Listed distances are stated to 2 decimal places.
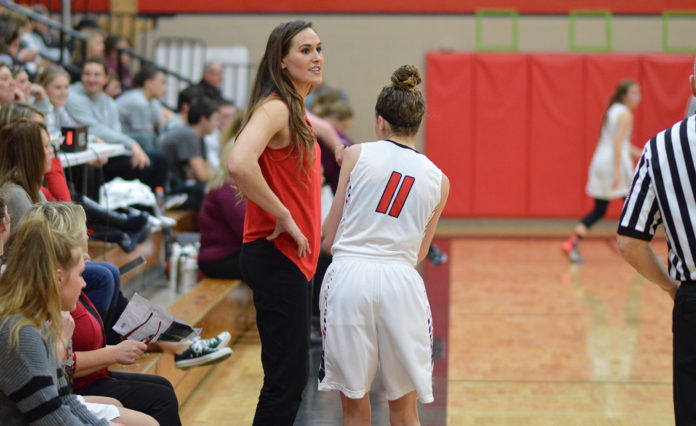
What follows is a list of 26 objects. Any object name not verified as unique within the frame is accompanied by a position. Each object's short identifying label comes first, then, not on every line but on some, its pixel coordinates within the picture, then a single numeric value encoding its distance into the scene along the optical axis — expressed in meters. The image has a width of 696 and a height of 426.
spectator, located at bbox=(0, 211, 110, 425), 3.82
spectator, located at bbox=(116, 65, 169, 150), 13.80
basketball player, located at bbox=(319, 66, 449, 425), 4.80
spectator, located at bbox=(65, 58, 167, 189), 11.43
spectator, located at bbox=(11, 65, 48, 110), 9.37
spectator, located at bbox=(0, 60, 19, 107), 8.69
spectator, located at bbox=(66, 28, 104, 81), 15.30
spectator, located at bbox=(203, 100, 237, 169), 14.76
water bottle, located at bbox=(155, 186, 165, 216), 11.41
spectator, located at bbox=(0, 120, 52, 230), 5.98
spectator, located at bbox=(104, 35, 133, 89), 16.33
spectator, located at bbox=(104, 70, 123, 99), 13.62
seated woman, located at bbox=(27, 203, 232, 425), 4.96
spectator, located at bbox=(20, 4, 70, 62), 15.05
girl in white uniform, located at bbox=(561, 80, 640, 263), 15.30
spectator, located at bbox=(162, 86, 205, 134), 14.99
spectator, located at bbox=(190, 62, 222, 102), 17.49
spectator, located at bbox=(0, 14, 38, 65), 12.50
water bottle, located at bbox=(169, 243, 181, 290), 10.45
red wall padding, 19.70
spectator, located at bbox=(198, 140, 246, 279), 9.19
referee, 4.06
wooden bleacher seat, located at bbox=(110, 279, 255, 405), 6.76
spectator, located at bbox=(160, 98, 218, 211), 13.31
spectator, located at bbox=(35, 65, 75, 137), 10.49
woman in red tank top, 4.91
